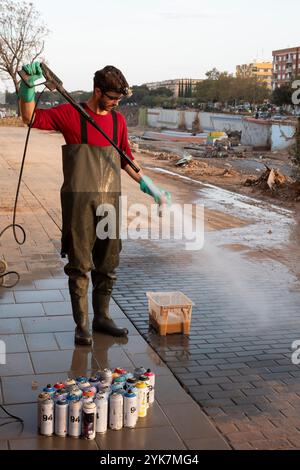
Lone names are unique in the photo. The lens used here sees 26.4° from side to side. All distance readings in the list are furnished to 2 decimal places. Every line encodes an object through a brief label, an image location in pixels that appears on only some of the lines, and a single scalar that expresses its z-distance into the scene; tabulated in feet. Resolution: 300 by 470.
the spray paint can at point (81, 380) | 13.19
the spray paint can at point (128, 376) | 13.69
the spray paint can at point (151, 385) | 13.60
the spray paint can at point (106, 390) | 12.78
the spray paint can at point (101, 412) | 12.46
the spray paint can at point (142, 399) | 13.08
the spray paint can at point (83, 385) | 12.96
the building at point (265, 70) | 536.34
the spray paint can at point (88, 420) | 12.19
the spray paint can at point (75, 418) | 12.26
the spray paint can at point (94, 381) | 13.18
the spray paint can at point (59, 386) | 12.80
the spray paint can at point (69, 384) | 12.91
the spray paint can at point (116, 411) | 12.61
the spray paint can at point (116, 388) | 13.02
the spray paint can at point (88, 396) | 12.45
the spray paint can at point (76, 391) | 12.51
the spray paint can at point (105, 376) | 13.56
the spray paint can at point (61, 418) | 12.26
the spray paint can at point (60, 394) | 12.47
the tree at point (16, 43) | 138.82
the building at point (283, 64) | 399.38
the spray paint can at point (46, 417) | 12.19
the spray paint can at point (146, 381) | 13.41
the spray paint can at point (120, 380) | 13.39
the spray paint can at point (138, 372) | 13.85
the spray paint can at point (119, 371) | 13.99
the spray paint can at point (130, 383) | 13.20
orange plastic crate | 18.30
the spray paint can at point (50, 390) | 12.55
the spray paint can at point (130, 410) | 12.67
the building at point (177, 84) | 476.30
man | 15.65
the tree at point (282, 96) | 251.33
